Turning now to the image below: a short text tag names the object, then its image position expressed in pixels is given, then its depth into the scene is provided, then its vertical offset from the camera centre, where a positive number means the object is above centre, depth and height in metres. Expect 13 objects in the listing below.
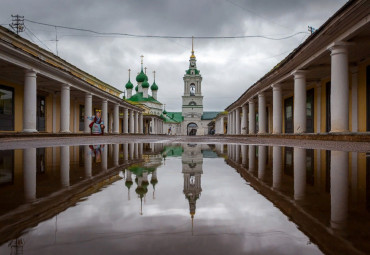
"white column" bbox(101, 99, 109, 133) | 25.86 +1.91
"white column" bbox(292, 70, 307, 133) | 12.77 +1.35
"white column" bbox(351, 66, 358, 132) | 12.31 +1.43
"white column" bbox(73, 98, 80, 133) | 27.64 +1.34
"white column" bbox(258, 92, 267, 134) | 19.79 +1.44
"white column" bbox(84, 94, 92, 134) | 21.76 +2.01
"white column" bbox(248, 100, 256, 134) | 22.83 +1.16
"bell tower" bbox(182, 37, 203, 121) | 87.56 +11.70
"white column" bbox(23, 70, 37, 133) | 13.59 +1.48
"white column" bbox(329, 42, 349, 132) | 8.83 +1.42
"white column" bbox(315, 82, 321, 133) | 16.65 +1.46
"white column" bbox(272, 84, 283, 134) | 16.09 +1.35
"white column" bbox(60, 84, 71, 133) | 18.06 +1.75
